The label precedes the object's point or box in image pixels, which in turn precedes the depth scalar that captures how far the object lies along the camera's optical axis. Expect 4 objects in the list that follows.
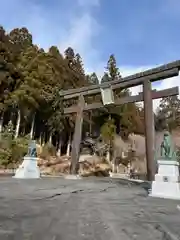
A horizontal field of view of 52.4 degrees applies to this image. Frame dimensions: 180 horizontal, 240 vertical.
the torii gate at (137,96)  8.75
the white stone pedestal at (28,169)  9.97
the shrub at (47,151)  17.04
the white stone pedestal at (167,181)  5.67
